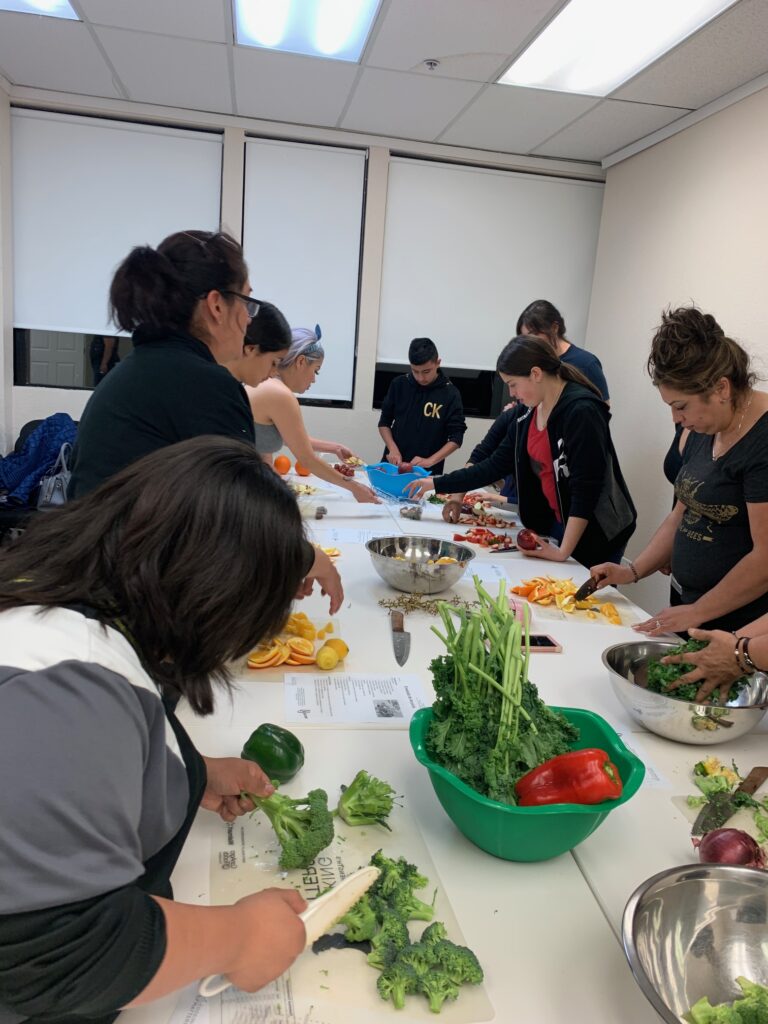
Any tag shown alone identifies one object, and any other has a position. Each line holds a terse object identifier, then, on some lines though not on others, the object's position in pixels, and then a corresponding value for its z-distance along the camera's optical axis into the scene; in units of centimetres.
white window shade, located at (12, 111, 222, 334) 504
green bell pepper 117
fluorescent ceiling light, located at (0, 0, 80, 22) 348
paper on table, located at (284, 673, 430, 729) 144
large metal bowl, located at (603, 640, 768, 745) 134
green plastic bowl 97
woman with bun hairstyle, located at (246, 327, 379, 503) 293
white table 85
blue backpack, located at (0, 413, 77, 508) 429
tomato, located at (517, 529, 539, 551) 277
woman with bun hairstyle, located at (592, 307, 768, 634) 186
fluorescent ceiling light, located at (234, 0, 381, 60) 339
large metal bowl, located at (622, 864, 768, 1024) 84
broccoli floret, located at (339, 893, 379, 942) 88
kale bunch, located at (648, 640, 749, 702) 142
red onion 97
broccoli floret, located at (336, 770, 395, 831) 109
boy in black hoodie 490
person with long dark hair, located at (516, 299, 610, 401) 354
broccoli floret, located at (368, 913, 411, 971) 85
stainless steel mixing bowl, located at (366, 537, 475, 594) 215
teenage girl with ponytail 272
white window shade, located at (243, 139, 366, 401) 530
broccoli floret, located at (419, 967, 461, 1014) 80
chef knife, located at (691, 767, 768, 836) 115
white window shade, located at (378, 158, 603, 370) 553
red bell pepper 97
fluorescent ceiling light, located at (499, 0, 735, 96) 320
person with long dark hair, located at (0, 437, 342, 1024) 61
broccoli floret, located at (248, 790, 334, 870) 98
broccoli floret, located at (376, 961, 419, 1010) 81
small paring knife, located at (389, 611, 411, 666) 174
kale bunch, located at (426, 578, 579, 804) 107
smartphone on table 185
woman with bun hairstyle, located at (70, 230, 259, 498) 164
